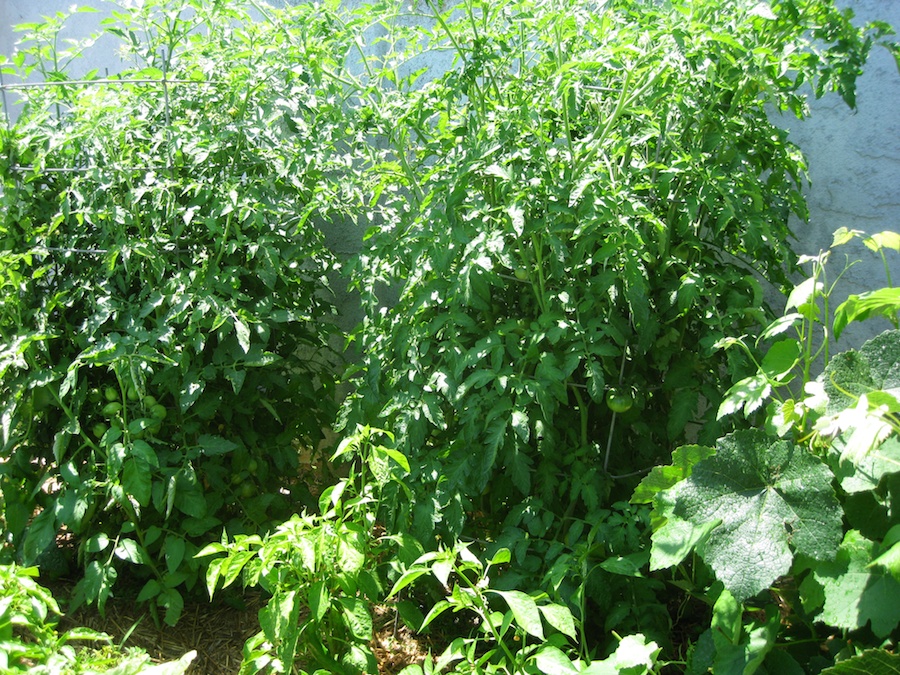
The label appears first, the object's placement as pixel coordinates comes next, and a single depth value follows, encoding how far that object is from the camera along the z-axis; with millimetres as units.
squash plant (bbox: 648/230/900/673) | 1571
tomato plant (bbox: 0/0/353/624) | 2465
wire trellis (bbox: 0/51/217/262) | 2551
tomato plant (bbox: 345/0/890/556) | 2045
